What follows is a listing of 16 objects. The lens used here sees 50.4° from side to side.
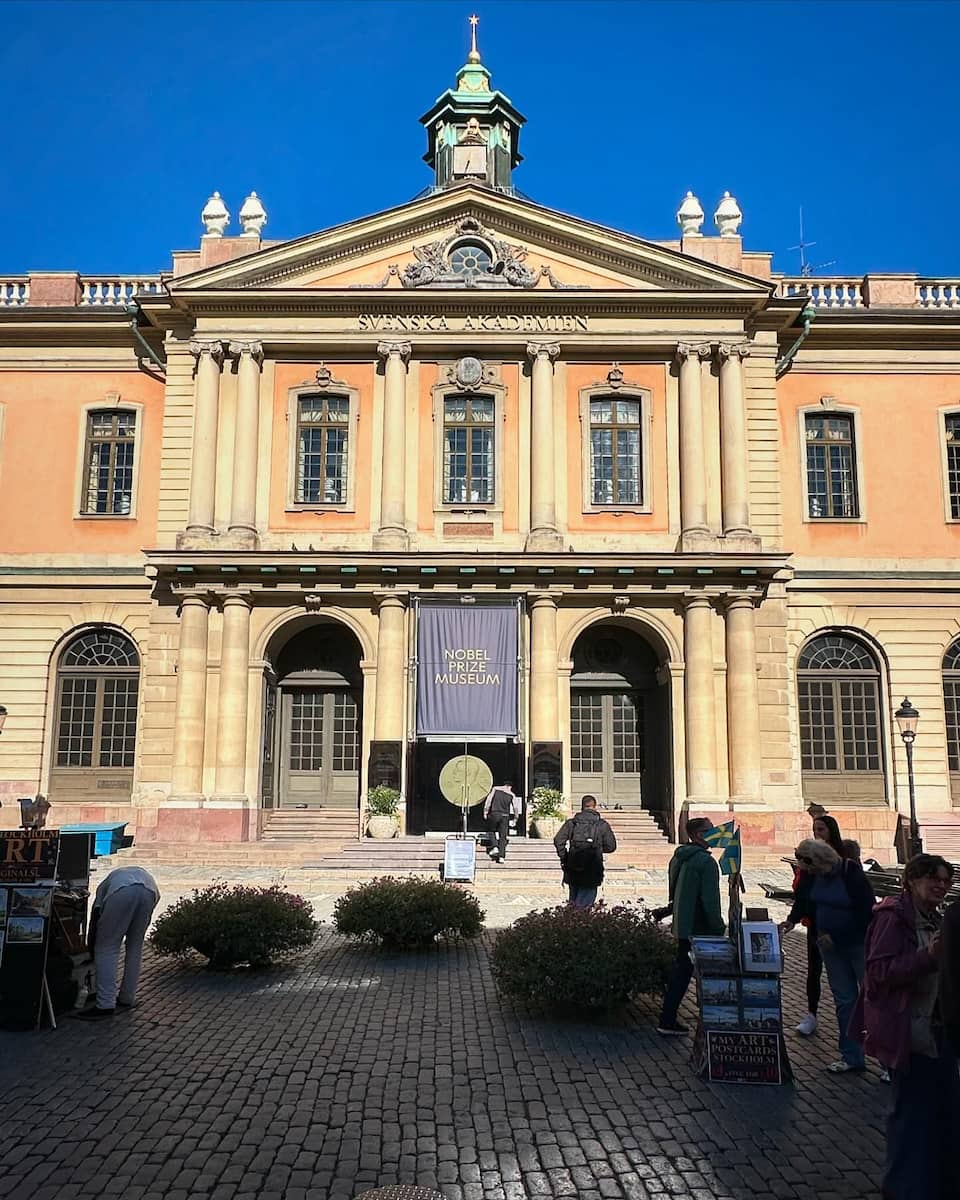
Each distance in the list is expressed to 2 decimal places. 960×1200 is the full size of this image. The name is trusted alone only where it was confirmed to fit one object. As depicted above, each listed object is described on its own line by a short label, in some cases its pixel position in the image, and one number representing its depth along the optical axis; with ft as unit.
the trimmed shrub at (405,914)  39.42
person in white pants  30.45
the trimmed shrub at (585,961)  29.40
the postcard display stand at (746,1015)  25.04
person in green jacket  28.09
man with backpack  39.50
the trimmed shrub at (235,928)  35.70
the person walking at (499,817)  65.77
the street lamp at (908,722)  68.93
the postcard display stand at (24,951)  29.12
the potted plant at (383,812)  70.74
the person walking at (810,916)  28.81
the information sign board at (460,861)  56.59
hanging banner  74.64
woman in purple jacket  16.88
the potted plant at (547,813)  70.18
